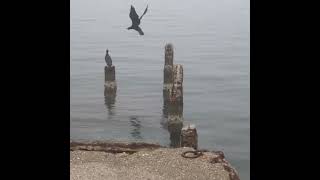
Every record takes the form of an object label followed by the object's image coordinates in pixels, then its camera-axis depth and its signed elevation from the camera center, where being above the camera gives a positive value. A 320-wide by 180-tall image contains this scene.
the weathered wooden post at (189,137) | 12.82 -1.20
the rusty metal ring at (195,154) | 10.85 -1.42
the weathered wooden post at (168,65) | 22.92 +1.37
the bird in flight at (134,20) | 17.48 +2.80
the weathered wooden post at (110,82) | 24.05 +0.57
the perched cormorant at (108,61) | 23.50 +1.60
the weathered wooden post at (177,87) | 18.39 +0.24
